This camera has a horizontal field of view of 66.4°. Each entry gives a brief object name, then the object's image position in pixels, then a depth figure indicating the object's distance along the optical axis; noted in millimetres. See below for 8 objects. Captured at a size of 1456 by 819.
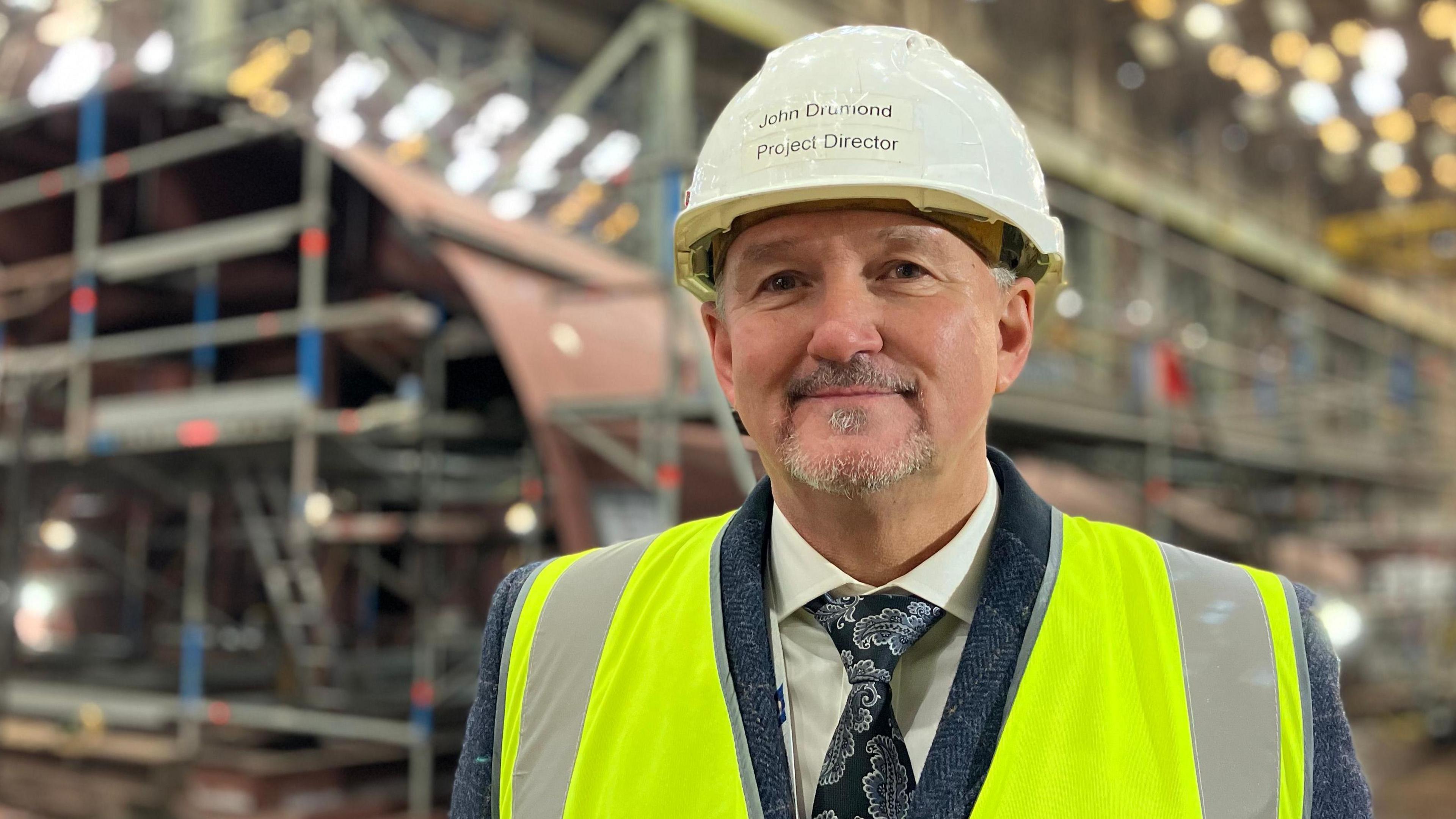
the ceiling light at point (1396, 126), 17672
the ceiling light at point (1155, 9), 13094
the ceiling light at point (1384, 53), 15102
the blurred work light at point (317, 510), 6754
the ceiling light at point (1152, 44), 14047
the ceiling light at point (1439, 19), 13750
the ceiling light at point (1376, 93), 16281
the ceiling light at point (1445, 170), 19531
